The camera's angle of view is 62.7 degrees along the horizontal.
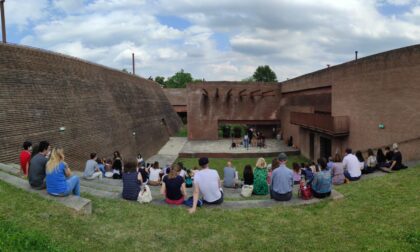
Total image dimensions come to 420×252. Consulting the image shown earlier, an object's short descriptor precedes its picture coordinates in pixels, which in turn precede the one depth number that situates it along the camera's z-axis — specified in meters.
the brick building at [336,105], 12.64
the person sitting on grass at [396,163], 10.35
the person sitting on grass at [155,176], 10.77
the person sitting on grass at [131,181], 7.74
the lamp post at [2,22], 14.82
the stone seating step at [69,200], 6.30
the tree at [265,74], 86.06
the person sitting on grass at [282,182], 7.56
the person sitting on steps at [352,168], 10.16
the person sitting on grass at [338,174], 9.95
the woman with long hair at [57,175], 6.66
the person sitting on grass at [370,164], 11.02
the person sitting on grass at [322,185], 7.68
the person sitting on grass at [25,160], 8.77
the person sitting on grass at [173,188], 7.35
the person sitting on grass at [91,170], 10.93
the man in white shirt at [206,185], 7.04
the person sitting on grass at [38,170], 7.03
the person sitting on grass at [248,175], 9.27
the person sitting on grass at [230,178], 10.59
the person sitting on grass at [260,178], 8.76
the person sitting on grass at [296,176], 9.87
